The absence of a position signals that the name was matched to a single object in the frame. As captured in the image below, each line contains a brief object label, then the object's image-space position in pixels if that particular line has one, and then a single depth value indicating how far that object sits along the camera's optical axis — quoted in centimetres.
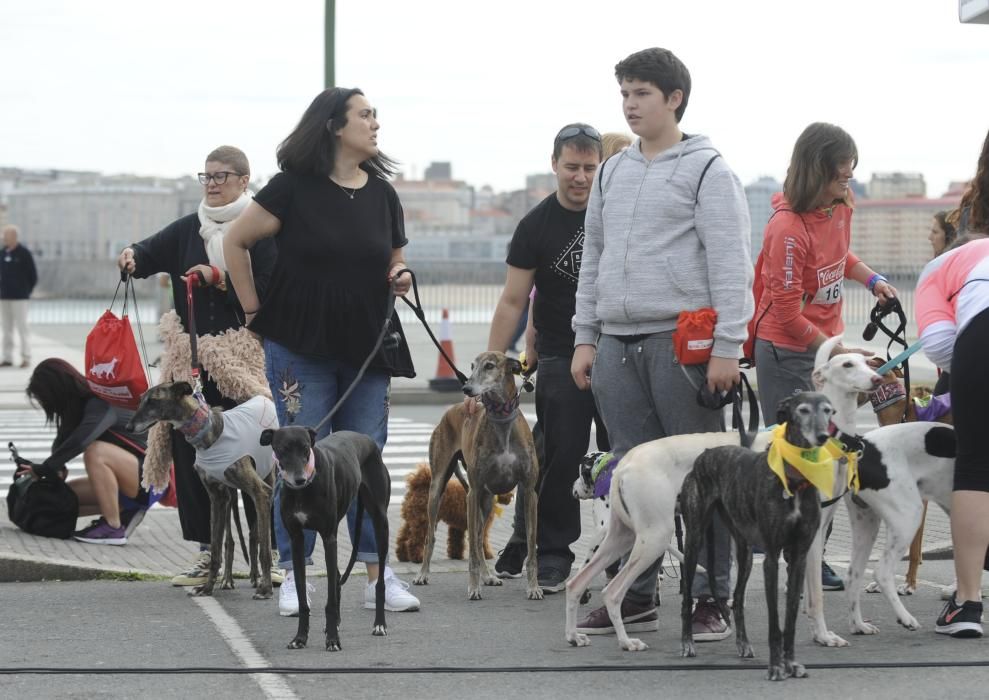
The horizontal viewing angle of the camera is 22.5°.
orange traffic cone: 3151
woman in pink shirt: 960
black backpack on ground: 1410
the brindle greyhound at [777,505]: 854
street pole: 2854
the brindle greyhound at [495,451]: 1140
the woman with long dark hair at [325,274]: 1063
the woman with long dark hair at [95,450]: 1415
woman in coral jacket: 1122
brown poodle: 1288
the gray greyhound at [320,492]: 912
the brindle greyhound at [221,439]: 1115
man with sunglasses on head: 1154
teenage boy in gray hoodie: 947
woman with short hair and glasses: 1188
